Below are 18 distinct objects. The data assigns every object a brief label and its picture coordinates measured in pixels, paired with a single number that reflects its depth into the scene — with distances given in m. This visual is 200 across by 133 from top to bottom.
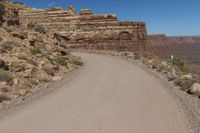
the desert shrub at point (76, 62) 17.82
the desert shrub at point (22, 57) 13.40
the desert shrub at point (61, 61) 15.98
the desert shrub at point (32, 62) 13.18
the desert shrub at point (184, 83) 11.42
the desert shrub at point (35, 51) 15.36
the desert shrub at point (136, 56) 23.83
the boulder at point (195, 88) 10.57
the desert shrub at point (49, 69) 13.06
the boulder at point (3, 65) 11.52
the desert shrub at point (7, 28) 17.33
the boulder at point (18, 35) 16.70
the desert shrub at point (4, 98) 8.81
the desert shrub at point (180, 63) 24.04
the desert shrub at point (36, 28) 22.14
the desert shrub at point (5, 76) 10.39
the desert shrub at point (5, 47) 13.82
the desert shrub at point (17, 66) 11.71
